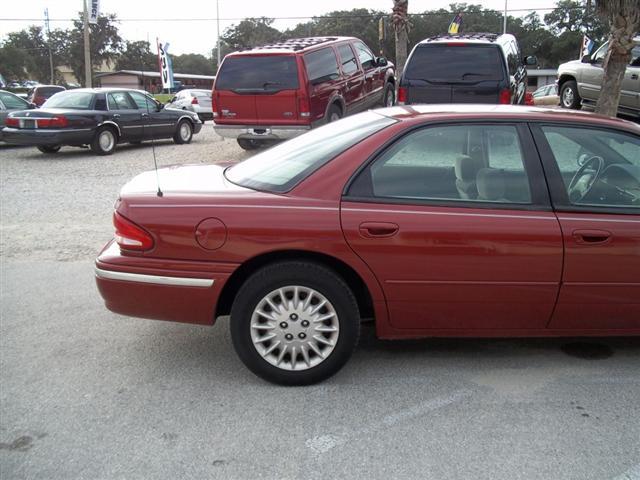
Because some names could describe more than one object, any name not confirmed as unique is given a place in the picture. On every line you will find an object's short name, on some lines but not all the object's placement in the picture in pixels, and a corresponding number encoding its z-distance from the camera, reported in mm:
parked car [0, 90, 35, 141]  14977
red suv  10875
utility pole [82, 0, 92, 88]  29141
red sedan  3492
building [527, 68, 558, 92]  62656
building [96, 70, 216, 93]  64412
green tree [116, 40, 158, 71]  71938
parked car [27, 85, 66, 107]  28984
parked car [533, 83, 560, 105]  20522
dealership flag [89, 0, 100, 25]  31689
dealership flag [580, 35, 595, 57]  21450
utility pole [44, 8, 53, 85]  74262
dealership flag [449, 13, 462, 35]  27703
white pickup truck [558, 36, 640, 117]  12062
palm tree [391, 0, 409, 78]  16844
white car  28300
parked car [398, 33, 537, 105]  9516
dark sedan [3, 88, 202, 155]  13180
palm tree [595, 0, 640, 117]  9297
